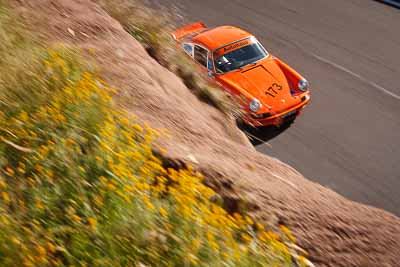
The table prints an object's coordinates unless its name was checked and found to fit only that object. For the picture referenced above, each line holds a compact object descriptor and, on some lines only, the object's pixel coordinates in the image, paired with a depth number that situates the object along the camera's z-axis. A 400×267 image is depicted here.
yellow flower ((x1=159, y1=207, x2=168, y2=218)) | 8.12
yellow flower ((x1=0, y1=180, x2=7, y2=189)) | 8.23
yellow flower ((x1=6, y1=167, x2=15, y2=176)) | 8.52
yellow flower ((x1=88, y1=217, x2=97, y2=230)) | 7.65
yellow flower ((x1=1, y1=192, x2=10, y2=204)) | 8.04
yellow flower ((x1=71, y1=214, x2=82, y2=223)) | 7.77
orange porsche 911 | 21.37
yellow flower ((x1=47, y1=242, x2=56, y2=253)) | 7.50
